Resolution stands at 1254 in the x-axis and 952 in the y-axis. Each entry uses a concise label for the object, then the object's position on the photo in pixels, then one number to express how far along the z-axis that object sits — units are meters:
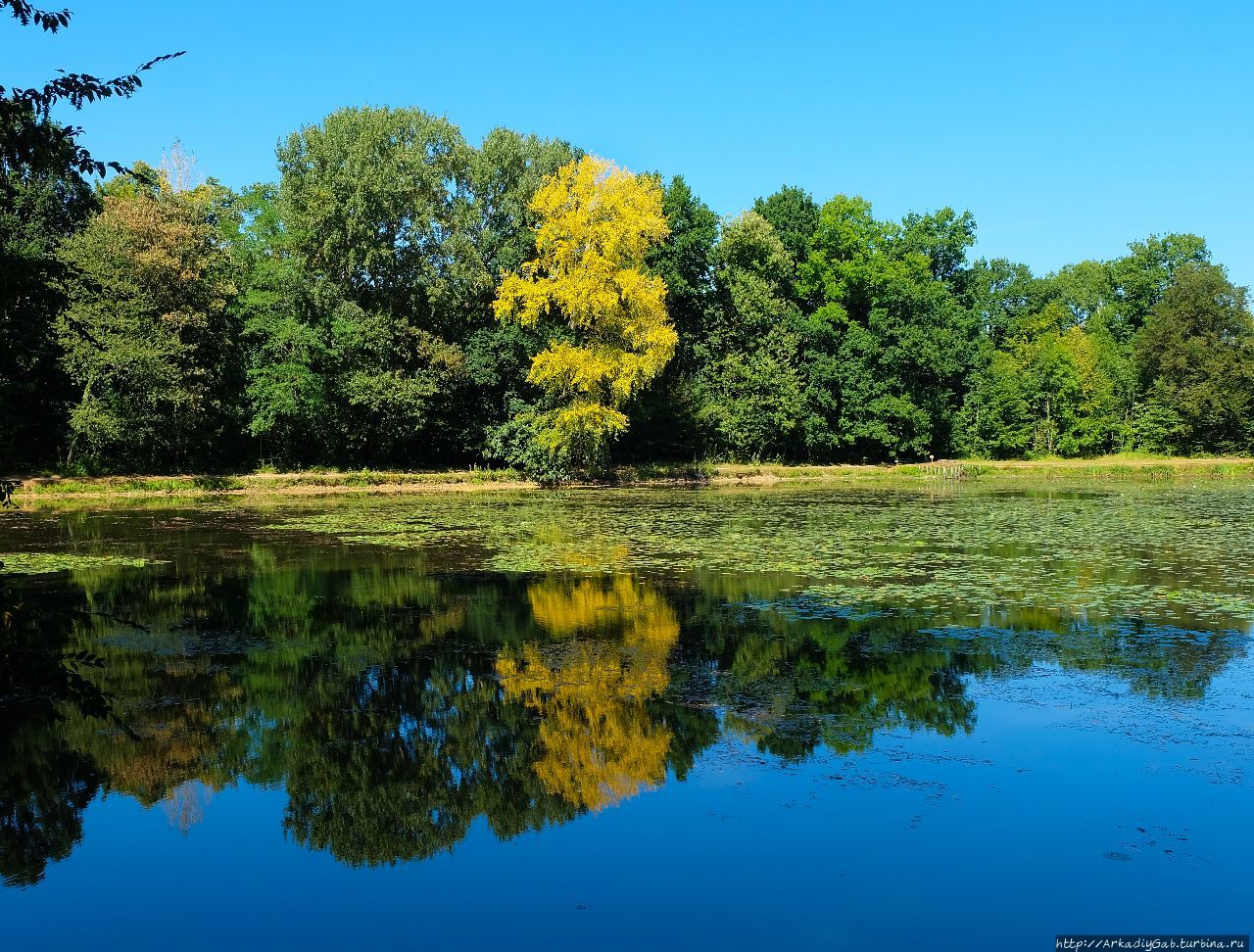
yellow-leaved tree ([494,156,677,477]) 38.88
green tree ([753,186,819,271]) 52.28
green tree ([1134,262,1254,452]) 57.16
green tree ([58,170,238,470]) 35.22
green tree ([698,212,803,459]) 48.09
